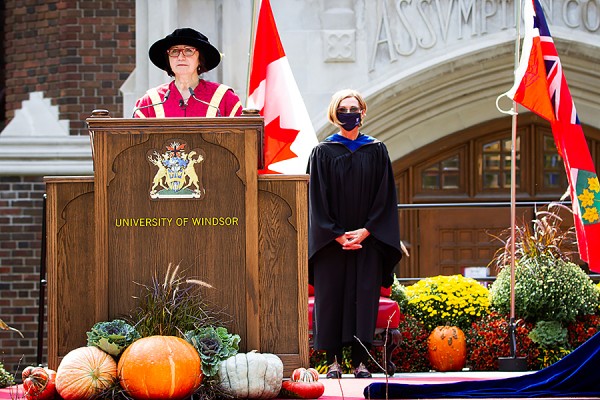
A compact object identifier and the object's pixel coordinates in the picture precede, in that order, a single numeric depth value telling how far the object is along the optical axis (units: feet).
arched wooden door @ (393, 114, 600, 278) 59.22
